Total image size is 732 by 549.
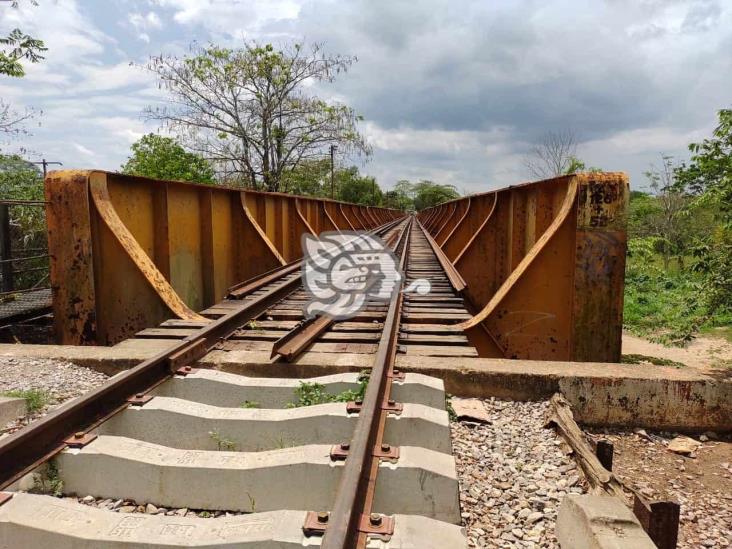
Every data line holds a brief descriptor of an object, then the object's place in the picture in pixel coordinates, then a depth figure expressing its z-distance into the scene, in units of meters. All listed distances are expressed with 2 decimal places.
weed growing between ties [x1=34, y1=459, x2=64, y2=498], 2.09
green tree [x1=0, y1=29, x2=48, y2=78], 11.96
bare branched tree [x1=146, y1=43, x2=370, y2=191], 23.41
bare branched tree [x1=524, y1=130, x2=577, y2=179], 22.39
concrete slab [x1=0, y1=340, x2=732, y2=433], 3.29
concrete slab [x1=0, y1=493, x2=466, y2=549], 1.61
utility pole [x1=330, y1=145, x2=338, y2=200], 25.25
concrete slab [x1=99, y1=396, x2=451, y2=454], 2.46
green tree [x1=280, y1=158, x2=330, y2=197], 25.09
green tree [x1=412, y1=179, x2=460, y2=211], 123.00
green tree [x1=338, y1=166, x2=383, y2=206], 82.75
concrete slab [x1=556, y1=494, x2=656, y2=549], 1.74
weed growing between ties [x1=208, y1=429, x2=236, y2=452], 2.49
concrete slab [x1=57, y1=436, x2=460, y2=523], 1.98
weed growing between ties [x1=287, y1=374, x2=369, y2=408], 2.92
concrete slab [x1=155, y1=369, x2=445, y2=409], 2.98
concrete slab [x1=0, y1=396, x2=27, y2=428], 2.70
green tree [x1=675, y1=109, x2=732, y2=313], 4.78
